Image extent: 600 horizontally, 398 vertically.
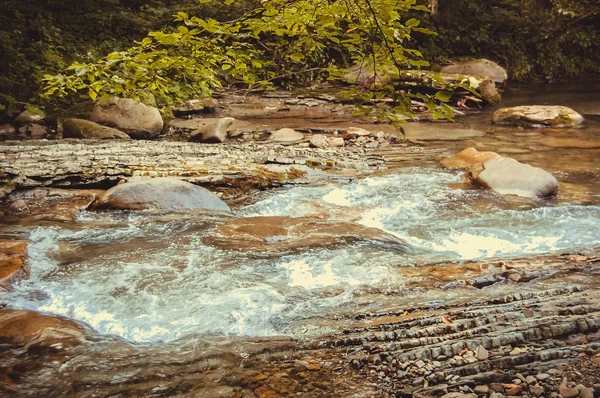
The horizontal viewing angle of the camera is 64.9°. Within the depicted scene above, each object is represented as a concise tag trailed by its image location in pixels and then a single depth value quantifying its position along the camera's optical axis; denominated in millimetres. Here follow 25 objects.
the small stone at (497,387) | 2511
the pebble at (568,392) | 2382
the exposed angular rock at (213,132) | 10242
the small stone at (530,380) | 2543
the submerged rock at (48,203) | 5828
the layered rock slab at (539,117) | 12328
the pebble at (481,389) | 2500
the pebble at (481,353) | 2805
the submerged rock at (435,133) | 11093
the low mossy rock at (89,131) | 9641
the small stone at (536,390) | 2441
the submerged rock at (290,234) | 5133
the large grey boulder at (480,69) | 17438
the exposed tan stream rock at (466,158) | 8570
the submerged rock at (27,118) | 10375
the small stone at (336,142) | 10105
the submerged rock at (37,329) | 3301
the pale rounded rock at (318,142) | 9977
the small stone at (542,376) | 2568
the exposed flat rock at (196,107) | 12891
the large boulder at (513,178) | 7098
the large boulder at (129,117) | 10336
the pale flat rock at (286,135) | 10541
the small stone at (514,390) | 2475
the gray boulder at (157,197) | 6148
